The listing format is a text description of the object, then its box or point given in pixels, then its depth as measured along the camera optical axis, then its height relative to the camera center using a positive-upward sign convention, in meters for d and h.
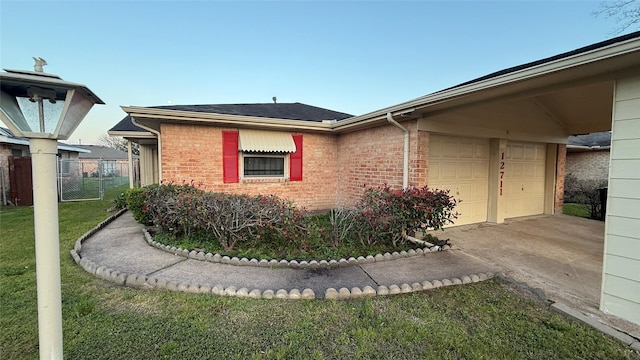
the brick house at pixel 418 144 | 5.49 +0.84
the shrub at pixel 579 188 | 12.59 -0.81
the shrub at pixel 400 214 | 5.45 -0.93
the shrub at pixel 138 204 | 6.83 -0.94
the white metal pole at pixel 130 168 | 10.94 +0.01
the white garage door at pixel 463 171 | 7.20 +0.00
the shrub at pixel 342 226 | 5.59 -1.23
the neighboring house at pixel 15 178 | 11.68 -0.48
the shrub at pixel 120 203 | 10.40 -1.41
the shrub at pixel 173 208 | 5.36 -0.84
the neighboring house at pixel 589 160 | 13.50 +0.69
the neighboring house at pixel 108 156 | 29.31 +1.70
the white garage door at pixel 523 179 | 8.45 -0.24
